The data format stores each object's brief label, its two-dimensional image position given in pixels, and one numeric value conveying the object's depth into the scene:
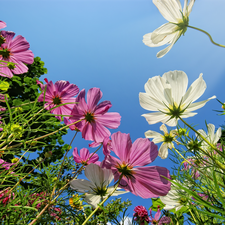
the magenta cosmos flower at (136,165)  0.16
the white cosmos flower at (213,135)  0.25
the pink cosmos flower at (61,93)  0.31
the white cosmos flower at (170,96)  0.19
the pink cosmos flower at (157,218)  0.36
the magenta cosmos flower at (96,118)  0.27
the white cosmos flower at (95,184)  0.17
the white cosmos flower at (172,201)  0.27
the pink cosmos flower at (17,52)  0.29
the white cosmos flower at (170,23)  0.18
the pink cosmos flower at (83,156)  0.32
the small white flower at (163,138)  0.35
